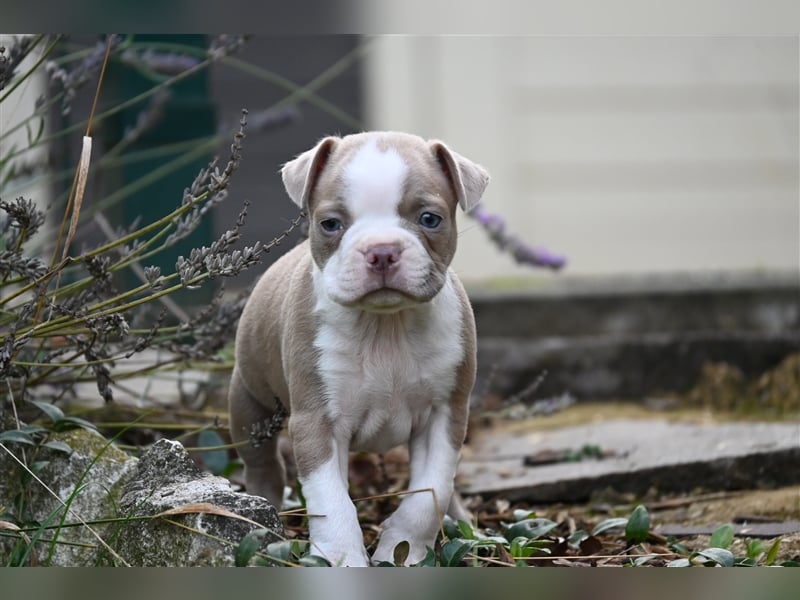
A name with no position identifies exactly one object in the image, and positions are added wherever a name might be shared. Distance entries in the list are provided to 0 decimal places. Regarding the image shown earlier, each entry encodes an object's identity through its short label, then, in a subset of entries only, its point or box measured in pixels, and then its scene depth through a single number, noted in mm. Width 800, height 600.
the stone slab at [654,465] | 7266
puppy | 4875
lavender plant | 4523
